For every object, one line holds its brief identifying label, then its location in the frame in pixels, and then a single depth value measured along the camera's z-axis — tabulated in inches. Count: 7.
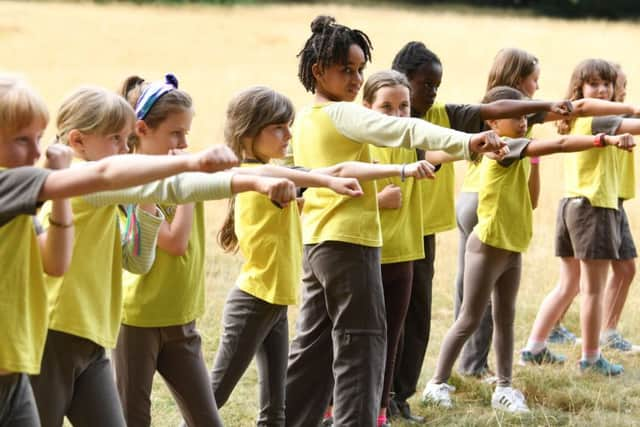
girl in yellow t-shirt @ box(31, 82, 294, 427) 266.6
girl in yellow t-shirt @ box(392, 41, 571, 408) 383.2
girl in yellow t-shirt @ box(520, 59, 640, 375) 479.6
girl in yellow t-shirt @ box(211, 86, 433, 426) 338.2
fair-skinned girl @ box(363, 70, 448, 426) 367.9
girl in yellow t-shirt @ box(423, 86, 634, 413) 423.6
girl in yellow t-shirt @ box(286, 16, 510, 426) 330.9
